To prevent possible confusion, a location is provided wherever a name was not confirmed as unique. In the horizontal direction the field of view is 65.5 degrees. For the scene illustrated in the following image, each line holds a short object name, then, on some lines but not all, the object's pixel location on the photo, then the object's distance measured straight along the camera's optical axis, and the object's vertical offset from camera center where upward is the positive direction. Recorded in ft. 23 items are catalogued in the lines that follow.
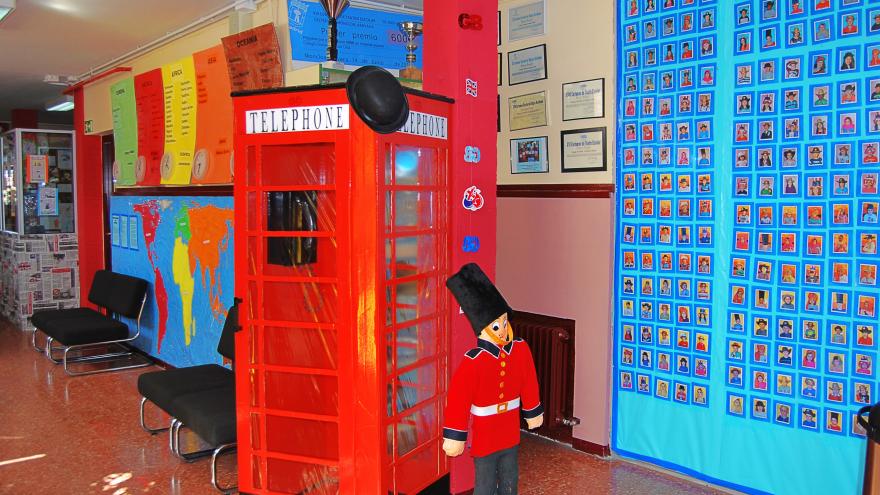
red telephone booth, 9.43 -1.15
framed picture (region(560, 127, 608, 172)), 12.54 +1.18
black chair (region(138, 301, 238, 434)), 13.33 -3.36
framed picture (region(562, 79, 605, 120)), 12.46 +2.11
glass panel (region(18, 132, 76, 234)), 25.82 +1.37
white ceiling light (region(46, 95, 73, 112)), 31.64 +5.55
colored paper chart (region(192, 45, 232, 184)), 15.97 +2.31
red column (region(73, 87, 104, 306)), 25.16 +0.65
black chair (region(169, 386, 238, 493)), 11.47 -3.49
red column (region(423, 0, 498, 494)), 10.22 +1.62
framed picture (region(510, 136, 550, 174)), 13.51 +1.17
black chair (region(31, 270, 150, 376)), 19.58 -3.13
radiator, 13.10 -2.97
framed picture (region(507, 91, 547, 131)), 13.43 +2.07
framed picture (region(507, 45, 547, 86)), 13.33 +2.97
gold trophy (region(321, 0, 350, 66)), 11.50 +3.50
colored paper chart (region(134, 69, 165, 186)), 18.99 +2.60
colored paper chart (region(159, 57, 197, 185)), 17.47 +2.52
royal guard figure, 8.63 -2.24
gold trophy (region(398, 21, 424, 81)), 12.54 +3.04
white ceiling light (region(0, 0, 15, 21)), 14.87 +4.61
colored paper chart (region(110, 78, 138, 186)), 20.67 +2.71
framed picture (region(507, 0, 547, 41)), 13.30 +3.82
